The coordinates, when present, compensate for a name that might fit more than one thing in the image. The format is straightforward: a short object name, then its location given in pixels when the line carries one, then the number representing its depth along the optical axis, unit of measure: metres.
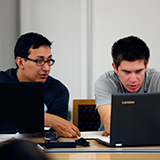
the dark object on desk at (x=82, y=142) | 4.34
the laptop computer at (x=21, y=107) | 4.34
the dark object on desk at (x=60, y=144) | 4.30
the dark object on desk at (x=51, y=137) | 4.39
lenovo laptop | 4.28
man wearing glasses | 4.75
